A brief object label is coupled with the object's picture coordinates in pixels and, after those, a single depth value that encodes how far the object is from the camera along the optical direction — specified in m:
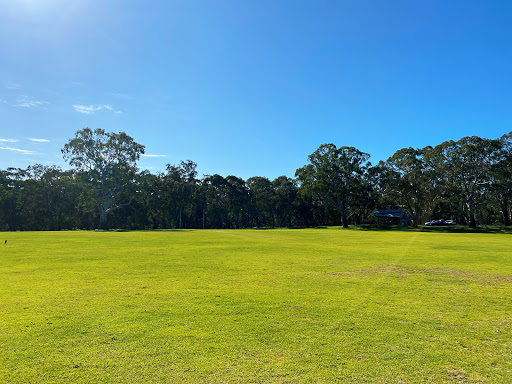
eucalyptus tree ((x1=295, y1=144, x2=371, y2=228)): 77.69
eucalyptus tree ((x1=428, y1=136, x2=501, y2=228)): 65.56
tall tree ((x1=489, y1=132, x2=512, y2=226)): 65.00
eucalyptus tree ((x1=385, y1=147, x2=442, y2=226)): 76.12
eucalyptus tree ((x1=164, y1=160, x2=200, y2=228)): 94.06
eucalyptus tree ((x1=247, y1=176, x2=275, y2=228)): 101.44
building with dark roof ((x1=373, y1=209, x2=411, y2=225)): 88.44
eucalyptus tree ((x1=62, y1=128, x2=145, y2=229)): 70.31
